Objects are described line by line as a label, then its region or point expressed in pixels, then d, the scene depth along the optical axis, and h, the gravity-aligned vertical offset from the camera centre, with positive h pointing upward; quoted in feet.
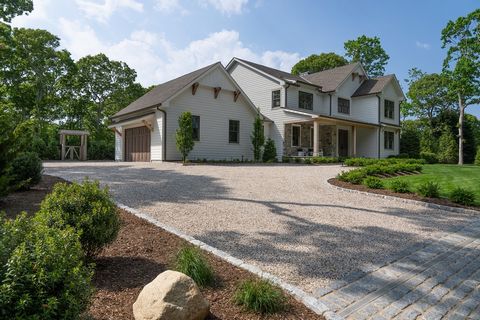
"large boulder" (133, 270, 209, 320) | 8.59 -3.92
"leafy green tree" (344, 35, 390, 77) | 146.61 +47.44
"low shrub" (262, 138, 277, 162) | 69.62 +0.97
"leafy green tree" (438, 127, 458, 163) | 92.79 +3.02
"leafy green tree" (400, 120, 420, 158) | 98.72 +4.62
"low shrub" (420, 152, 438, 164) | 87.32 +0.37
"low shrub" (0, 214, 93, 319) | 5.98 -2.41
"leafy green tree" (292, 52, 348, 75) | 139.57 +41.06
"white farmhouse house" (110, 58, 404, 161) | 63.10 +9.53
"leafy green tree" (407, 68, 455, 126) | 135.54 +26.42
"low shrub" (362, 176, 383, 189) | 31.63 -2.45
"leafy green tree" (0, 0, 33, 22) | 53.57 +24.38
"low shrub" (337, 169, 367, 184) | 34.33 -2.03
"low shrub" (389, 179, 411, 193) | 29.73 -2.64
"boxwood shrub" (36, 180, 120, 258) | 11.48 -2.10
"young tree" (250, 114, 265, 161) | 68.13 +4.29
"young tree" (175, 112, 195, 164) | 55.42 +3.56
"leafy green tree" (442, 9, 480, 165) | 50.57 +18.52
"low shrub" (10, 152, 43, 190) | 25.61 -1.15
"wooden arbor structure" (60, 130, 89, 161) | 80.33 +1.85
